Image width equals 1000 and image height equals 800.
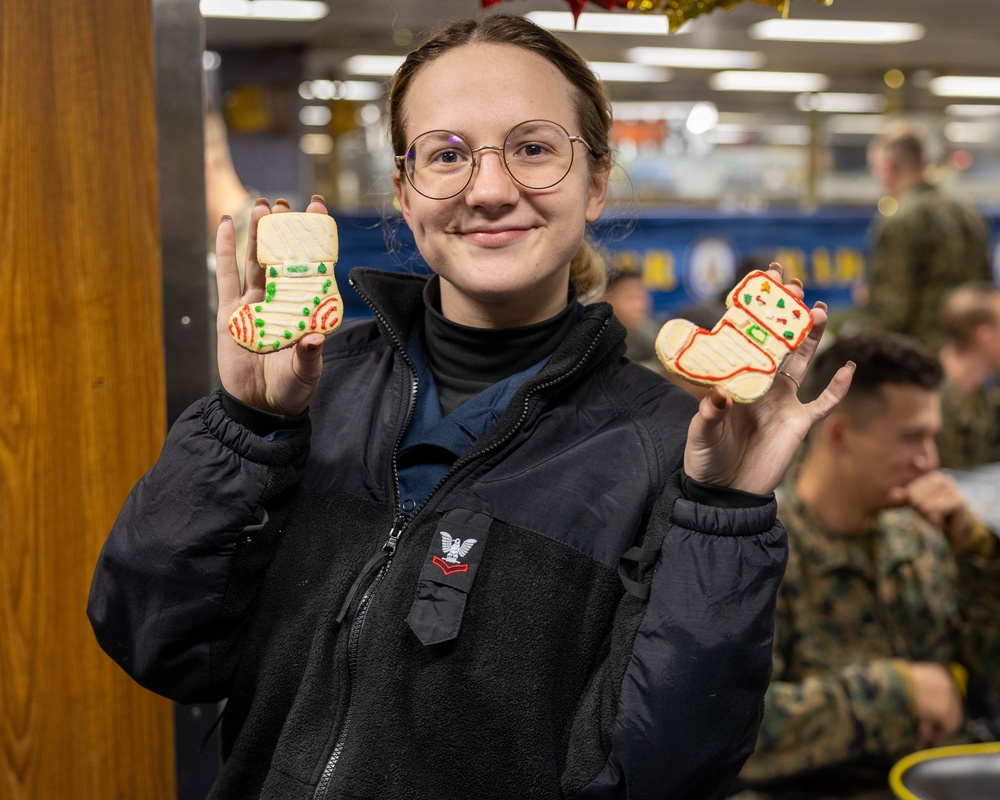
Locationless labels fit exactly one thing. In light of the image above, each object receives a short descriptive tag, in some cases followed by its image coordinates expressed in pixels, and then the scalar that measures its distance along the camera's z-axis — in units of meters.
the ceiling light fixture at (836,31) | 8.23
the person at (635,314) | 4.77
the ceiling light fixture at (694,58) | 9.41
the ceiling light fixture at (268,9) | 7.41
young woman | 1.07
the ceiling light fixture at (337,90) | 9.38
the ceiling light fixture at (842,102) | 11.88
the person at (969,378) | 4.06
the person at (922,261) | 5.47
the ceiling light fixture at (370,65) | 9.43
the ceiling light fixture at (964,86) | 10.78
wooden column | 1.51
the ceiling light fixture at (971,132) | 13.93
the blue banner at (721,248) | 6.53
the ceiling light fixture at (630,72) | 10.04
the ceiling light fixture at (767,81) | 10.64
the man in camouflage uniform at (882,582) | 2.04
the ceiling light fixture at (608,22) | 7.79
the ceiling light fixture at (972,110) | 12.66
